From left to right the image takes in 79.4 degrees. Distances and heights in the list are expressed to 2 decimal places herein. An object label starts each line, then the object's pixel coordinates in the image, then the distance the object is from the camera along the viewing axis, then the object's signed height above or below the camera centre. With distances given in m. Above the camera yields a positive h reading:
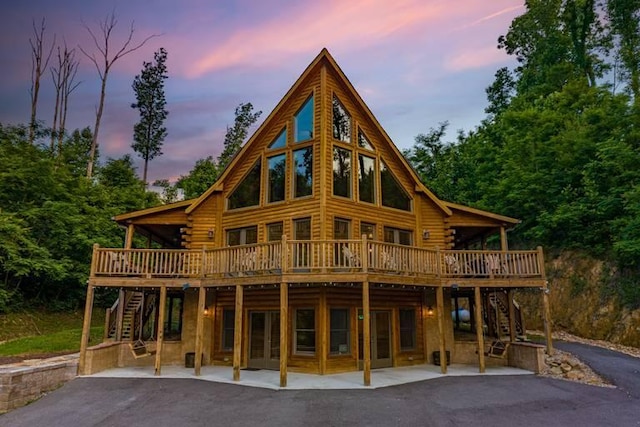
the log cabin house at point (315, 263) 12.12 +1.04
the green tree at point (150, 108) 38.53 +18.48
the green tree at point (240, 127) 46.41 +20.20
